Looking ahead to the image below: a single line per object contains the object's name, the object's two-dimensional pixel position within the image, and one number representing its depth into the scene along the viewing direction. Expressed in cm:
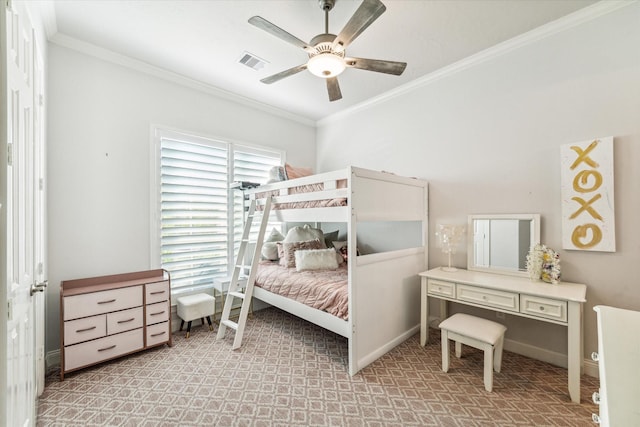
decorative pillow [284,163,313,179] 337
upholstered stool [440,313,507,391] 204
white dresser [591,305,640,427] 67
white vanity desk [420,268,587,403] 190
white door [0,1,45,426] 95
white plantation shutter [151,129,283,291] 309
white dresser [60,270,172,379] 224
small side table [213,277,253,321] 336
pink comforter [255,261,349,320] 242
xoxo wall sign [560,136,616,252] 213
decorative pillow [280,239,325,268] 347
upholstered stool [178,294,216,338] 297
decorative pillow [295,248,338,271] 323
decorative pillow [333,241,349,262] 374
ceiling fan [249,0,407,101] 168
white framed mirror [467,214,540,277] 253
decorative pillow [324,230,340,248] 417
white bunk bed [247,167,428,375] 230
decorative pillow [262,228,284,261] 381
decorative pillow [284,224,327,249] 379
